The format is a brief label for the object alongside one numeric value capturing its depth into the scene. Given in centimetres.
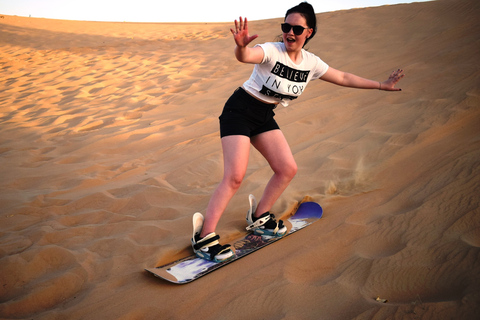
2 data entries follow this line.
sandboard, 226
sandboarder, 246
